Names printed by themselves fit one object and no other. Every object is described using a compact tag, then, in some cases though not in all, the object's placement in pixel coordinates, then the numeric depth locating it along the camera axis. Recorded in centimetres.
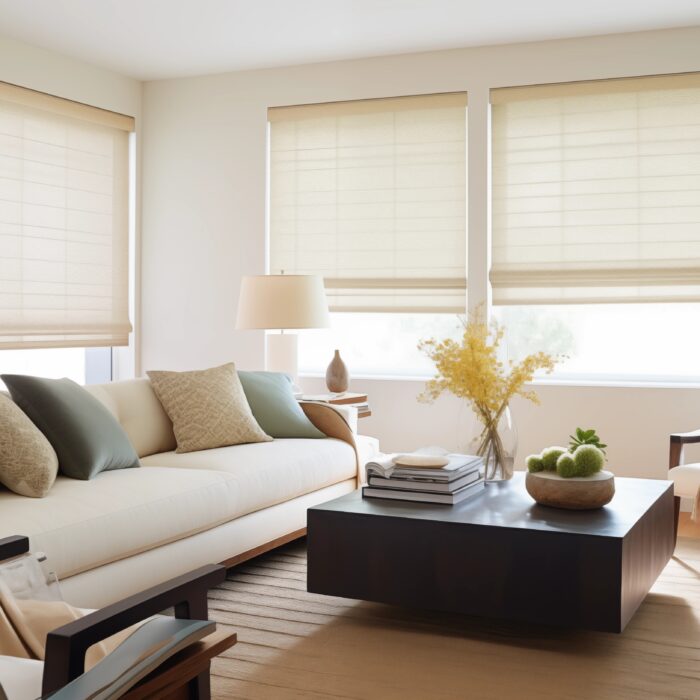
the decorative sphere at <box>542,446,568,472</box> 346
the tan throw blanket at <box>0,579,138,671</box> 186
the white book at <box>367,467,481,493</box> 346
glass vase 400
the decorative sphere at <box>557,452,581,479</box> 338
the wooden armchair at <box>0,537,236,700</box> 158
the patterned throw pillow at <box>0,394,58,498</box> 319
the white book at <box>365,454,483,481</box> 347
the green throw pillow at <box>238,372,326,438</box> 480
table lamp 535
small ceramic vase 581
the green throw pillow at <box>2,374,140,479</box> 352
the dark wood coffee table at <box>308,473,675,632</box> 298
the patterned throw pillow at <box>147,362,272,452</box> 439
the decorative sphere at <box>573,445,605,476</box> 338
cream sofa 297
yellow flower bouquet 390
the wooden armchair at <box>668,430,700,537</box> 435
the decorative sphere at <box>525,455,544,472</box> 347
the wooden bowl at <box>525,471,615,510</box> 335
